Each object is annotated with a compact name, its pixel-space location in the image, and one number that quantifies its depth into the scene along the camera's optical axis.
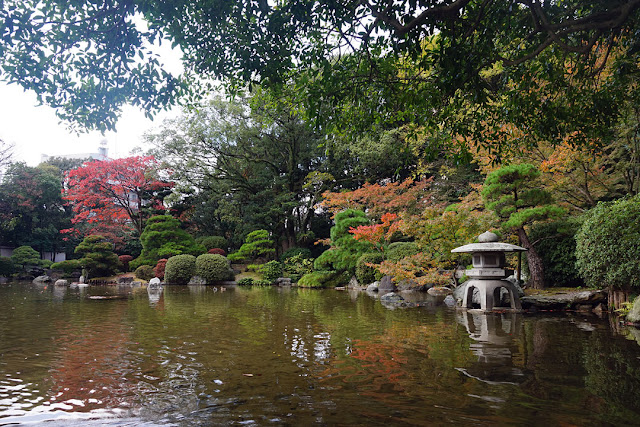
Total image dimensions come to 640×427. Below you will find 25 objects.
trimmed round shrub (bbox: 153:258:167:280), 19.17
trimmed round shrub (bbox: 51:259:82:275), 20.74
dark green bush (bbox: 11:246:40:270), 21.42
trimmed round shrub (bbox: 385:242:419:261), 13.89
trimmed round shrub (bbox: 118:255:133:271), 21.86
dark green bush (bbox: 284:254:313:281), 18.70
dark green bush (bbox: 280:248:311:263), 20.23
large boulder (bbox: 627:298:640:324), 5.98
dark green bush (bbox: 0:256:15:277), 20.56
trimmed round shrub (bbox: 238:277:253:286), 18.51
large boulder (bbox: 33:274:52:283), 19.57
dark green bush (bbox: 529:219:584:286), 8.85
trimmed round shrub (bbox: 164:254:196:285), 18.17
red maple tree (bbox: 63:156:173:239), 20.89
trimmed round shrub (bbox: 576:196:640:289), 6.34
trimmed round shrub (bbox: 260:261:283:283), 18.83
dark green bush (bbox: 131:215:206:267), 20.52
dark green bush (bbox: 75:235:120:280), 19.81
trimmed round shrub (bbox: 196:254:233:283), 18.19
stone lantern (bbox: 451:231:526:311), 7.88
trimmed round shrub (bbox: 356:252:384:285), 14.99
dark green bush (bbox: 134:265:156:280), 19.56
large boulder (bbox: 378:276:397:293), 14.03
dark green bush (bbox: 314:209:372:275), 15.66
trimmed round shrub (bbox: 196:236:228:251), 22.25
